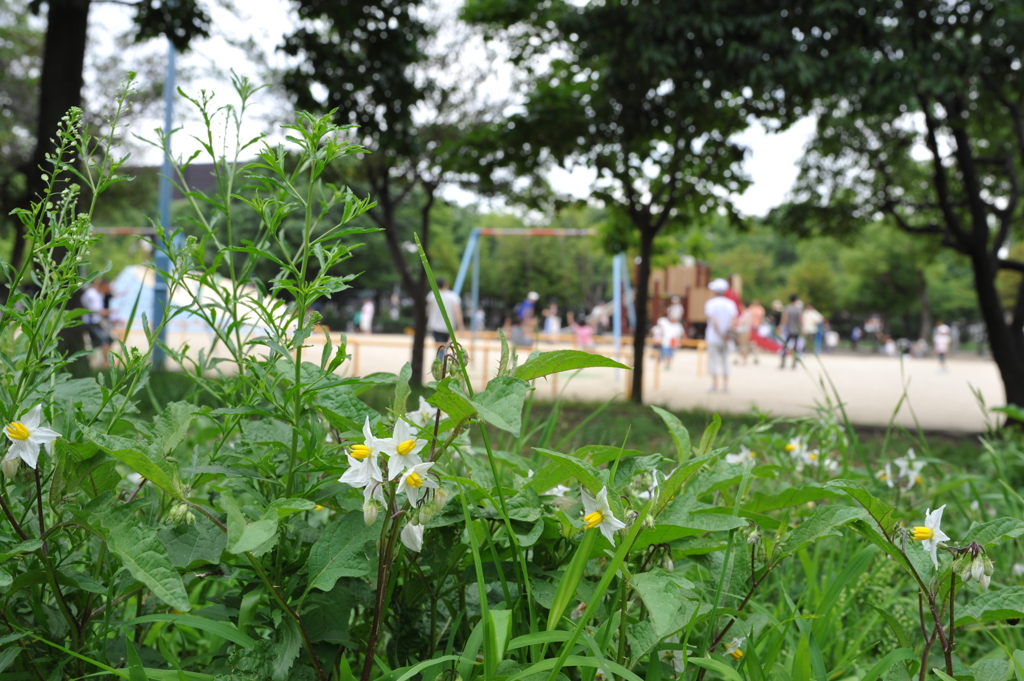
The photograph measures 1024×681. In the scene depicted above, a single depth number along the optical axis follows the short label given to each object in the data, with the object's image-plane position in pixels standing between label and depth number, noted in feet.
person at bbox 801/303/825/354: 73.20
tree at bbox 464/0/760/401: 23.54
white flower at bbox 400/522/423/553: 2.37
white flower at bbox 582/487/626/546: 2.52
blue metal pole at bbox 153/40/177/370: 29.71
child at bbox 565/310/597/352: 58.87
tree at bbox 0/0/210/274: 22.15
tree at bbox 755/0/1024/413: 21.25
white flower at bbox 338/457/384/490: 2.40
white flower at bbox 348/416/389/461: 2.36
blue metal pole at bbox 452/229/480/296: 61.70
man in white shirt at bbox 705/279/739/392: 38.45
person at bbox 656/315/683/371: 61.47
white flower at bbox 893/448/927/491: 7.10
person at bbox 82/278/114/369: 45.44
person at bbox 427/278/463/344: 36.70
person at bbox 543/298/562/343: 74.99
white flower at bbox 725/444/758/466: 5.90
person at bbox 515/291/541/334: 68.18
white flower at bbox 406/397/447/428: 2.85
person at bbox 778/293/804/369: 57.76
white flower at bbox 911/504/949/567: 2.77
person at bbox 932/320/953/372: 72.02
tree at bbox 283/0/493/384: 24.53
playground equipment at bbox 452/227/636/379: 60.59
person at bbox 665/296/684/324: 84.22
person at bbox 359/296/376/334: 98.29
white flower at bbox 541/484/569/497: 3.54
